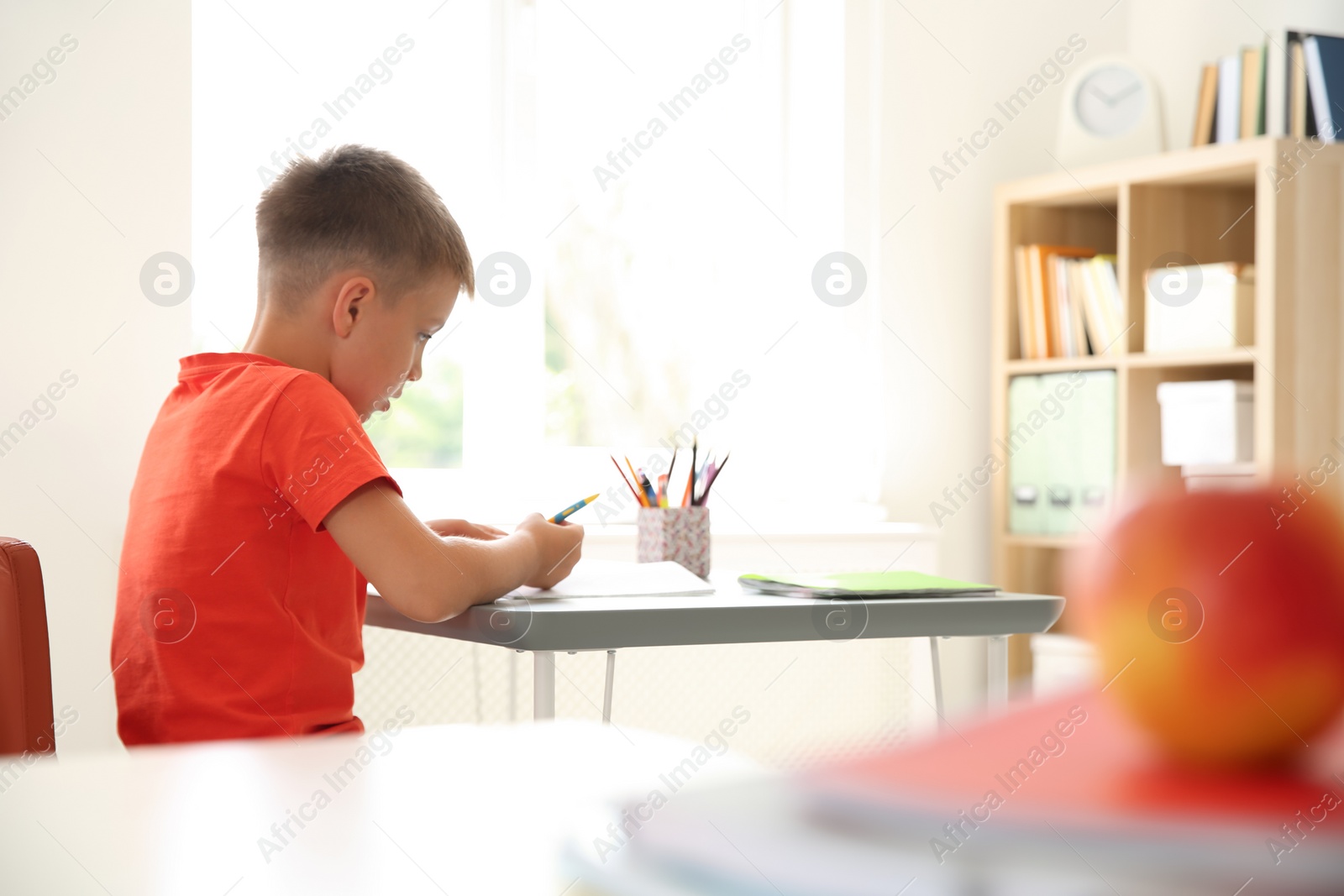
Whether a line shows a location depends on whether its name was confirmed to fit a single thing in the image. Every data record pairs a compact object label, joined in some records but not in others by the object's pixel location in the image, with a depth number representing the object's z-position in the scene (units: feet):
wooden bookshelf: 8.20
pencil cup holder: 5.19
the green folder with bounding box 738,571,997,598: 4.25
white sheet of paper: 4.21
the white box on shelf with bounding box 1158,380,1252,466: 8.34
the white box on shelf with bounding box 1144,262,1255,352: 8.42
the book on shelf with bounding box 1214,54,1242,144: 8.97
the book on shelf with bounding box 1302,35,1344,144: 8.53
